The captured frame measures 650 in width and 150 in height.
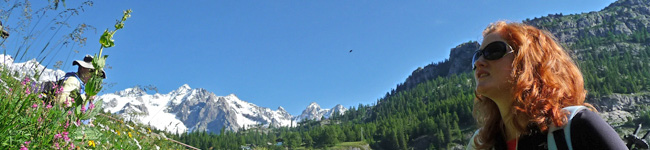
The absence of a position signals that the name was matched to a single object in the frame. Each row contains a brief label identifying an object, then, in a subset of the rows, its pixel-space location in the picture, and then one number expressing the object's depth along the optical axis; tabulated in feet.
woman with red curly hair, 4.29
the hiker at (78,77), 13.66
